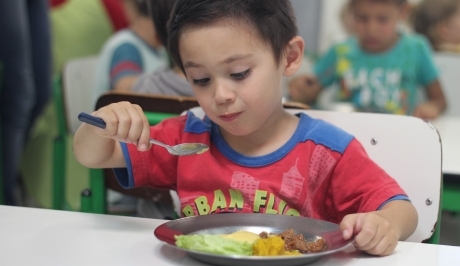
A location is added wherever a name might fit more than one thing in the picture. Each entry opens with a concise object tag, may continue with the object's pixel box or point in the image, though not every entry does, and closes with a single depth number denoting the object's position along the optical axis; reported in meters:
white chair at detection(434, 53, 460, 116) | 3.52
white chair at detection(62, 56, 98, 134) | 2.20
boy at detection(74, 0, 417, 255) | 1.19
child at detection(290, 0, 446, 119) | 2.64
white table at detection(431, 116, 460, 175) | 1.46
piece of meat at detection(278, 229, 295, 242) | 1.04
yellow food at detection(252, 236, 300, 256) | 0.98
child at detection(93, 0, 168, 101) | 2.33
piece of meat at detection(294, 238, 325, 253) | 1.02
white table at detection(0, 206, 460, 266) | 1.01
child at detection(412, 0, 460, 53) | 3.83
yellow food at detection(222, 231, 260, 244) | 1.05
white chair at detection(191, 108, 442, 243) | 1.28
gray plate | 1.03
